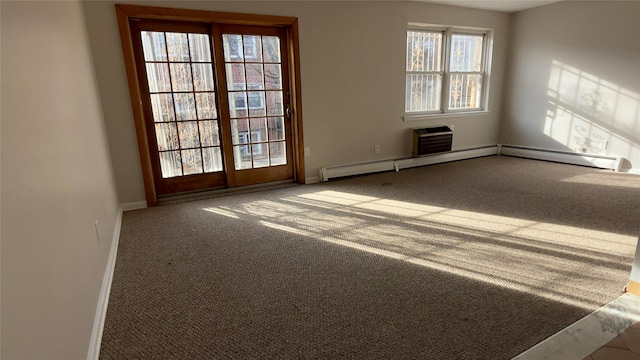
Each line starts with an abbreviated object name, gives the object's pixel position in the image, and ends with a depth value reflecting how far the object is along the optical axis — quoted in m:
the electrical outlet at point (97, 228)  2.10
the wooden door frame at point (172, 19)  3.30
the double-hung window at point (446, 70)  5.19
